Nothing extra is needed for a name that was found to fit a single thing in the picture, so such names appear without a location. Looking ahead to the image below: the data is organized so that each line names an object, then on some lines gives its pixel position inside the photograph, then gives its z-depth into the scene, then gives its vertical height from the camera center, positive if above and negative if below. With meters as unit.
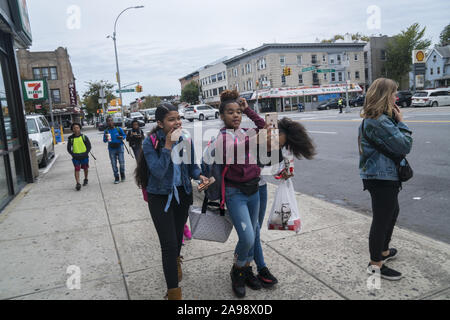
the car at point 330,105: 44.72 -0.52
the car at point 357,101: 44.12 -0.32
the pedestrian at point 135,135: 9.20 -0.50
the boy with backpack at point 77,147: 7.98 -0.58
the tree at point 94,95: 56.00 +3.96
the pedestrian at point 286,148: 3.04 -0.41
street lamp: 27.79 +4.78
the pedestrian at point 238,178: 2.79 -0.56
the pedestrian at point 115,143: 8.41 -0.61
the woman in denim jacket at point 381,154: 2.83 -0.49
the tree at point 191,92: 82.50 +4.67
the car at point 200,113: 37.66 -0.16
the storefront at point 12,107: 7.23 +0.45
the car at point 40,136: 11.66 -0.41
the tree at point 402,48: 61.19 +8.12
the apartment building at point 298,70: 52.28 +5.24
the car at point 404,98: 33.34 -0.30
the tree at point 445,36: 77.16 +12.32
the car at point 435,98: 29.14 -0.44
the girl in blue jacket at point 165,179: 2.71 -0.52
